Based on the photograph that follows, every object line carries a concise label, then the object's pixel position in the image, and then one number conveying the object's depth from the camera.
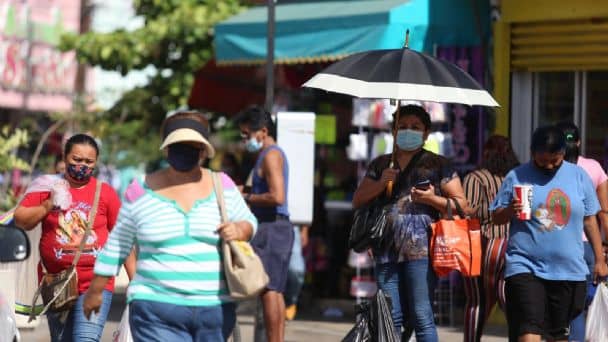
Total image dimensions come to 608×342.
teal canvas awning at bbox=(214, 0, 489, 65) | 25.83
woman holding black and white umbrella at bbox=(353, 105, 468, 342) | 17.11
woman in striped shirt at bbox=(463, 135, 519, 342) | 20.12
